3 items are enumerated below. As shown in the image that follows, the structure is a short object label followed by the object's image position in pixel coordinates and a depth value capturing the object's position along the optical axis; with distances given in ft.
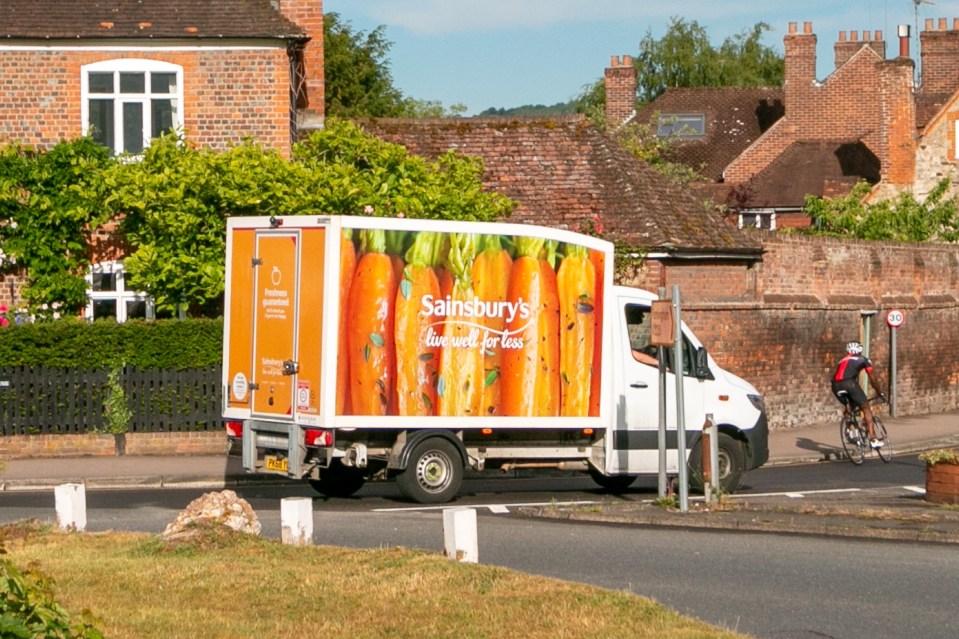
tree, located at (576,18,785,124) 290.97
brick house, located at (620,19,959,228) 163.84
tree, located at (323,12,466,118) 191.52
